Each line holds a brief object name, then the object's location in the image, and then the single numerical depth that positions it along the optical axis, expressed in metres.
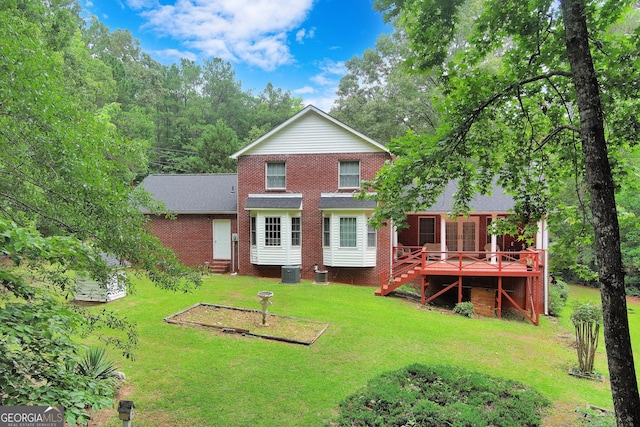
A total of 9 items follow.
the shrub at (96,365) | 5.53
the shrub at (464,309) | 12.26
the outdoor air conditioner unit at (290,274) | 15.51
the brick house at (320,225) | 15.20
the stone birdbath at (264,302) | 9.55
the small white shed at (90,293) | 11.04
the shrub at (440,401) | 5.18
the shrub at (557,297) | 14.35
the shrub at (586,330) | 7.94
